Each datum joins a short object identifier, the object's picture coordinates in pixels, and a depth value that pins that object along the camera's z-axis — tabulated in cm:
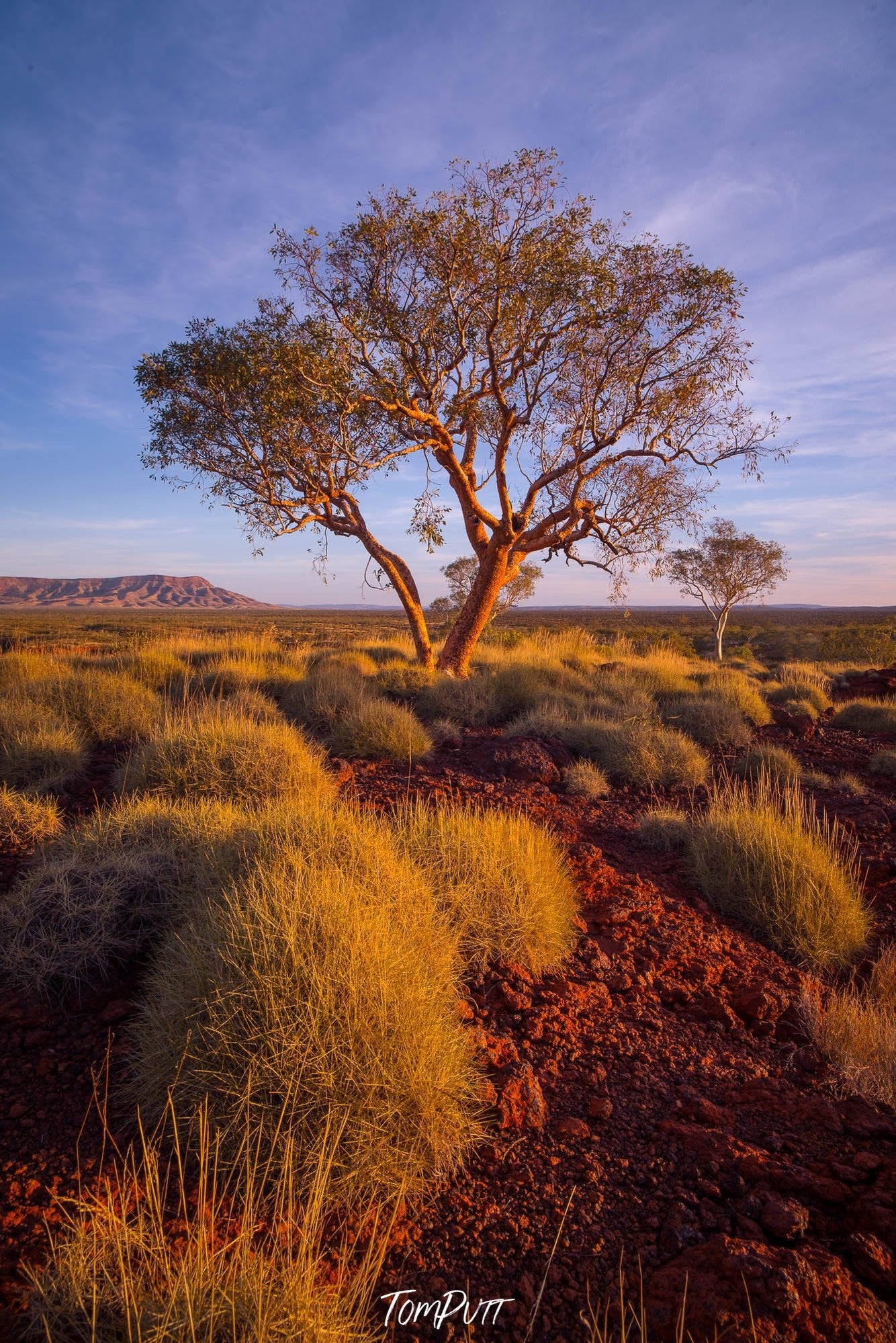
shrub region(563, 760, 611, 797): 660
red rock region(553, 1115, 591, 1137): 244
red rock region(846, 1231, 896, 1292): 182
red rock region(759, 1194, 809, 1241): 198
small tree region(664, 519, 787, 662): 3212
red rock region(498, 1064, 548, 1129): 249
